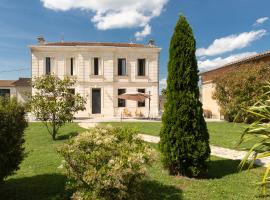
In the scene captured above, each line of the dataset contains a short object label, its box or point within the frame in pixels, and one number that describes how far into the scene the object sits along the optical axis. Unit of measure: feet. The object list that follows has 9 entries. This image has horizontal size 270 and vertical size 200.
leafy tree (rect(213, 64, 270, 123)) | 64.64
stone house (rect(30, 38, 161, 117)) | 88.53
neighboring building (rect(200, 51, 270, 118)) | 69.67
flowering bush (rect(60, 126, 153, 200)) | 14.08
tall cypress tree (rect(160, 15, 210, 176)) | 21.06
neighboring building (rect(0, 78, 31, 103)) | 116.46
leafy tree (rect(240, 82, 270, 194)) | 13.17
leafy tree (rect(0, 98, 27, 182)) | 16.39
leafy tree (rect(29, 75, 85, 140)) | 41.81
